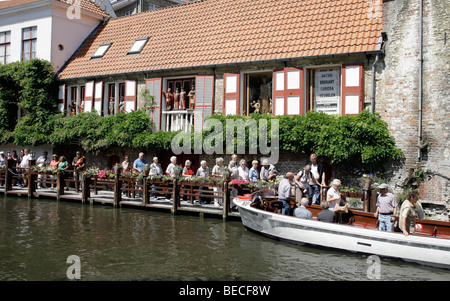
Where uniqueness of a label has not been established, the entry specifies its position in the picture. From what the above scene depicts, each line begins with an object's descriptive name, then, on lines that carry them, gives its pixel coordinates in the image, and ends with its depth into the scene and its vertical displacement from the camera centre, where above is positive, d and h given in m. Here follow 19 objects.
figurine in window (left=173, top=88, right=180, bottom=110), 18.47 +2.74
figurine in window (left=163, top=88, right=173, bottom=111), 18.64 +2.84
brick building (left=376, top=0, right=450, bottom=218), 13.02 +2.50
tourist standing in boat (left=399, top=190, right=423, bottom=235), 8.53 -0.91
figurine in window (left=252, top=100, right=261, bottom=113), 16.42 +2.31
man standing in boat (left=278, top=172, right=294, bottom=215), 10.85 -0.71
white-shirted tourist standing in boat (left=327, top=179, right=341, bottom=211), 10.21 -0.64
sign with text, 15.04 +2.69
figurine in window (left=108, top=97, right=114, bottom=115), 20.42 +2.68
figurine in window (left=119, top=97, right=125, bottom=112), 19.80 +2.63
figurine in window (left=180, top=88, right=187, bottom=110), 18.22 +2.70
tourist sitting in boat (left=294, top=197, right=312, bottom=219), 9.91 -1.05
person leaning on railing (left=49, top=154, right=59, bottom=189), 18.15 -0.10
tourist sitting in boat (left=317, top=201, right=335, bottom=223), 9.59 -1.07
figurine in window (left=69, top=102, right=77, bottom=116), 21.62 +2.70
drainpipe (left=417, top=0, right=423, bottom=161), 13.18 +2.87
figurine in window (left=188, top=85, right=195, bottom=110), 18.08 +2.80
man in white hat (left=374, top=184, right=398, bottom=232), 9.22 -0.89
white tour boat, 8.28 -1.48
